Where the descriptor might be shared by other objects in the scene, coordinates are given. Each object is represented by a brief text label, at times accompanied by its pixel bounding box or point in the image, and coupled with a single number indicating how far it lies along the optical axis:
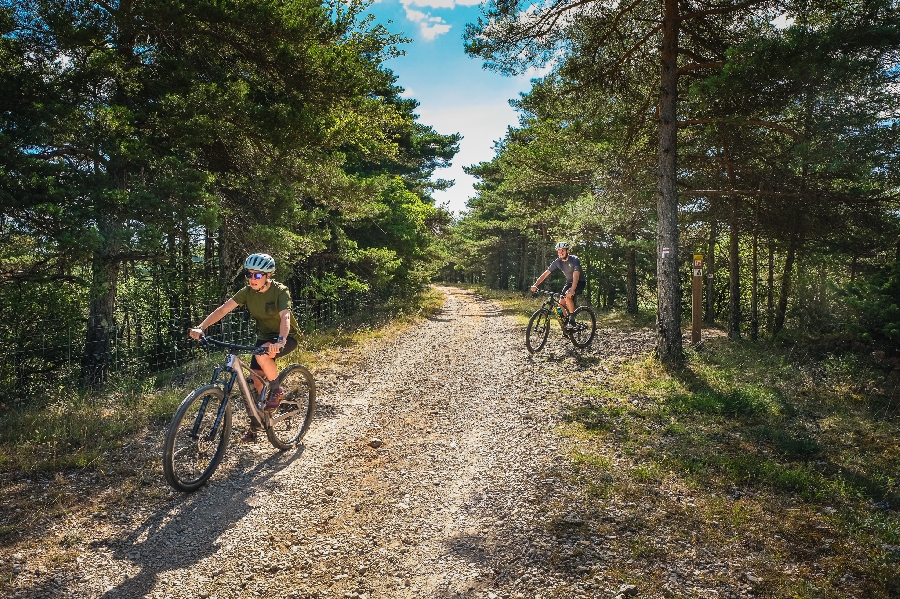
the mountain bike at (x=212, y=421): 4.74
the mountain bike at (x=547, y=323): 11.76
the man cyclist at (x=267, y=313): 5.34
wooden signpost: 11.99
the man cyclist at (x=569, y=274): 11.09
